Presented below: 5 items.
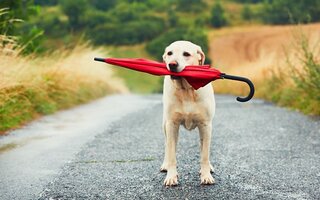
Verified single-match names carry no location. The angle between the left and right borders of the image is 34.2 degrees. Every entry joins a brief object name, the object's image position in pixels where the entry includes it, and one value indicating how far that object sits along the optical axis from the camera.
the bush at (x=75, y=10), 48.69
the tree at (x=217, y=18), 59.88
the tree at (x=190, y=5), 70.50
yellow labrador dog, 4.29
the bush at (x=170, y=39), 39.84
